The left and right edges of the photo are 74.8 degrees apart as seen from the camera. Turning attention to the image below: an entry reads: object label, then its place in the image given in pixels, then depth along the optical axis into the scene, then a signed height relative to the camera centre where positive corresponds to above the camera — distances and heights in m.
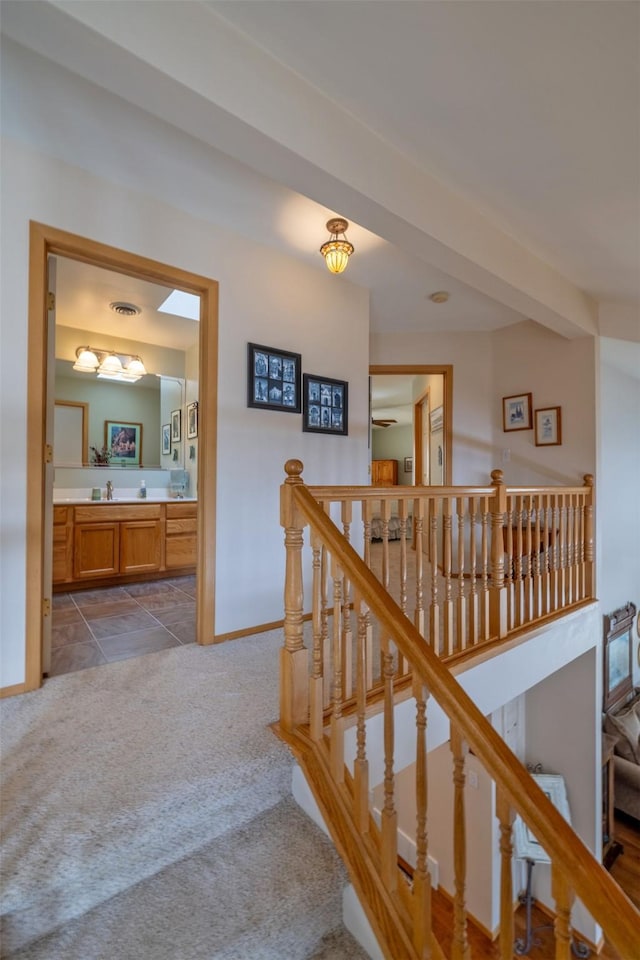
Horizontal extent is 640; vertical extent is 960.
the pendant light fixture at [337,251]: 2.29 +1.29
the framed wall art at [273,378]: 2.57 +0.68
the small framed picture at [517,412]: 3.85 +0.69
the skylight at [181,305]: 3.60 +1.59
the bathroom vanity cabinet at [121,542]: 3.71 -0.55
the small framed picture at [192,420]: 4.48 +0.70
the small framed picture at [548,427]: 3.63 +0.52
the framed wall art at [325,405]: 2.86 +0.56
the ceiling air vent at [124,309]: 3.56 +1.54
